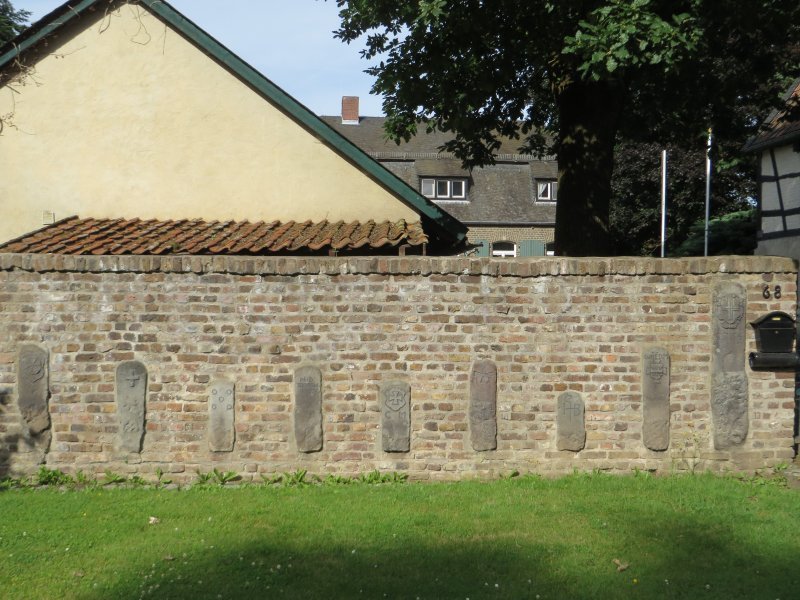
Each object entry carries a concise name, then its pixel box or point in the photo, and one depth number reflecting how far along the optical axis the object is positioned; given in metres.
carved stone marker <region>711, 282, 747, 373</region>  7.14
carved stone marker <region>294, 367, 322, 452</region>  7.25
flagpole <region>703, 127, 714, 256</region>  25.83
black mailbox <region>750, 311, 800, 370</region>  7.06
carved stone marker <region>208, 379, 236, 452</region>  7.27
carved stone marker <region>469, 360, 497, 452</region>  7.21
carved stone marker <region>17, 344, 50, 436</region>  7.28
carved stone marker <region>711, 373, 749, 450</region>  7.14
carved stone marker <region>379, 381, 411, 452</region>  7.24
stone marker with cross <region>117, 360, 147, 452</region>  7.28
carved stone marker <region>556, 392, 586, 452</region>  7.21
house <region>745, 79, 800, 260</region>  16.58
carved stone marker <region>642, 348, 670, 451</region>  7.16
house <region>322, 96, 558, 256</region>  32.84
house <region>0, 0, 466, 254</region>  11.19
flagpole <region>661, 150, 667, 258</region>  28.38
